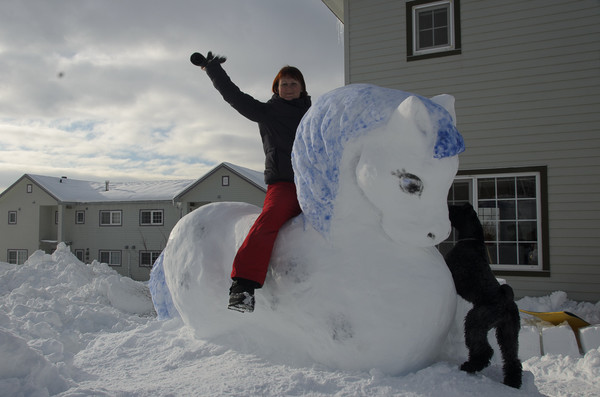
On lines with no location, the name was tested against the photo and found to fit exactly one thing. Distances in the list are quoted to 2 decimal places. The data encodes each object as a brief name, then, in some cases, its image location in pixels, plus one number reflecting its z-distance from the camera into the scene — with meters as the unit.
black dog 1.82
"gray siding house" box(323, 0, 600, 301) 5.96
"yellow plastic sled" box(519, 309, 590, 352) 3.84
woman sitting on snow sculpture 1.92
